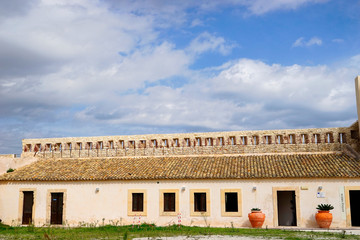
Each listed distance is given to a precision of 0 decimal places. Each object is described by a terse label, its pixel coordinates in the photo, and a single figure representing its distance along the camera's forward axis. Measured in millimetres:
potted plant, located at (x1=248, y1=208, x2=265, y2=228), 19719
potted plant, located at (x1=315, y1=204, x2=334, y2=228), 19125
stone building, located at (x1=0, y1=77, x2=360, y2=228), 20406
